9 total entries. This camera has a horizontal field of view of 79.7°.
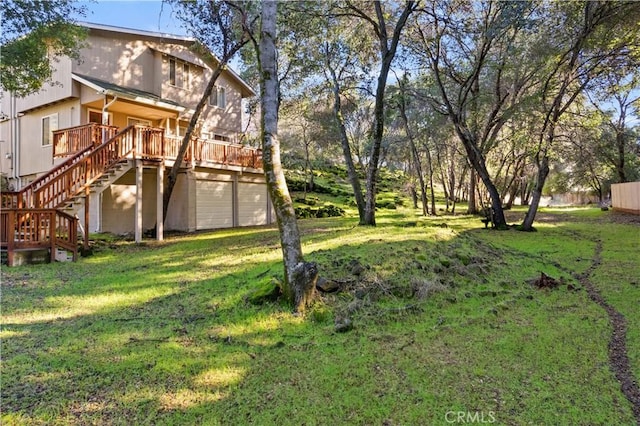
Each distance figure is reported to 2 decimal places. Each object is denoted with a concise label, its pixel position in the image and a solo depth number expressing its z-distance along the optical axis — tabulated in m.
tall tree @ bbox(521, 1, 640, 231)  12.16
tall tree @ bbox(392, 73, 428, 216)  18.11
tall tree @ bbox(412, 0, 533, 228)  13.71
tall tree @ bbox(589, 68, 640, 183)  25.34
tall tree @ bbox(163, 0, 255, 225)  13.14
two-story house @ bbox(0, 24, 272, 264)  12.65
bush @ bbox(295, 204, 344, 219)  23.02
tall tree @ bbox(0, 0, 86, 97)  10.47
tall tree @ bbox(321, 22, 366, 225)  16.01
